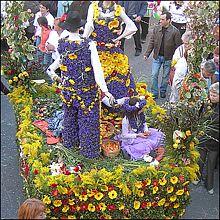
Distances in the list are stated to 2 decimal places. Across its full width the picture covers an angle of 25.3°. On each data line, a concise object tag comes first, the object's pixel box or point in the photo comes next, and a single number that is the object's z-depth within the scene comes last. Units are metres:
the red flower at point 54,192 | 4.91
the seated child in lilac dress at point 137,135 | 5.65
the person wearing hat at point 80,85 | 5.18
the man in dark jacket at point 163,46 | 7.75
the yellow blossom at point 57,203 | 4.94
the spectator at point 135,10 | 9.71
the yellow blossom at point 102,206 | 4.98
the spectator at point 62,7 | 10.42
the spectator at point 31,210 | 3.61
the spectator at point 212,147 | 5.57
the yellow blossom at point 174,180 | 5.01
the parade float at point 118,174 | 4.96
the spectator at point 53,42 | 8.09
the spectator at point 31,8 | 9.50
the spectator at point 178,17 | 9.47
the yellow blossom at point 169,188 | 5.05
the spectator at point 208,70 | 6.17
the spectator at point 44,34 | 8.48
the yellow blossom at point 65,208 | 5.01
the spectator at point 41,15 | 8.94
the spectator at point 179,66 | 6.69
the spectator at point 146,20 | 10.59
